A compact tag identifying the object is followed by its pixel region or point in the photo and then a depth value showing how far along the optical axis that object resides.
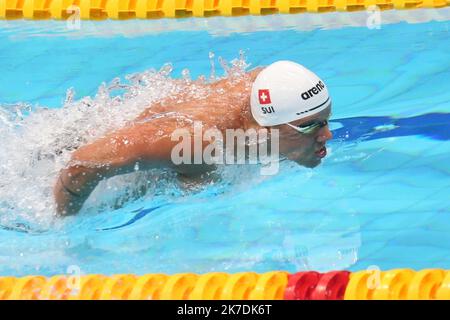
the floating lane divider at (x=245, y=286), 6.76
